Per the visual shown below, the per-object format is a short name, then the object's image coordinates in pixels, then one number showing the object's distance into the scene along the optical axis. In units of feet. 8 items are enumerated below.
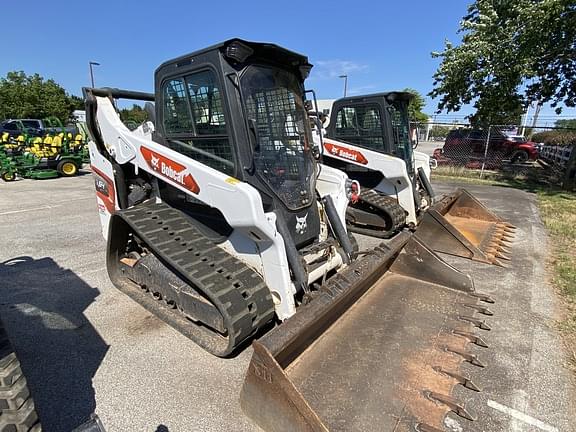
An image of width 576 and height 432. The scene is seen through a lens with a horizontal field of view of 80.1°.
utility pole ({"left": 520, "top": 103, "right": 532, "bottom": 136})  47.91
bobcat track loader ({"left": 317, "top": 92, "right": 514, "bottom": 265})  19.19
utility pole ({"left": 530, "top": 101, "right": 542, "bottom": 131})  64.39
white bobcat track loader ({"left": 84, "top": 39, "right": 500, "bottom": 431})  6.95
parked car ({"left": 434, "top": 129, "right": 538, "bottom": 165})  53.32
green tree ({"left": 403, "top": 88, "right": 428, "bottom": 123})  165.70
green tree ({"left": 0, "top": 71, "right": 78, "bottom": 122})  99.50
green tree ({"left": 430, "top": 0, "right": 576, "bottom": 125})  34.86
